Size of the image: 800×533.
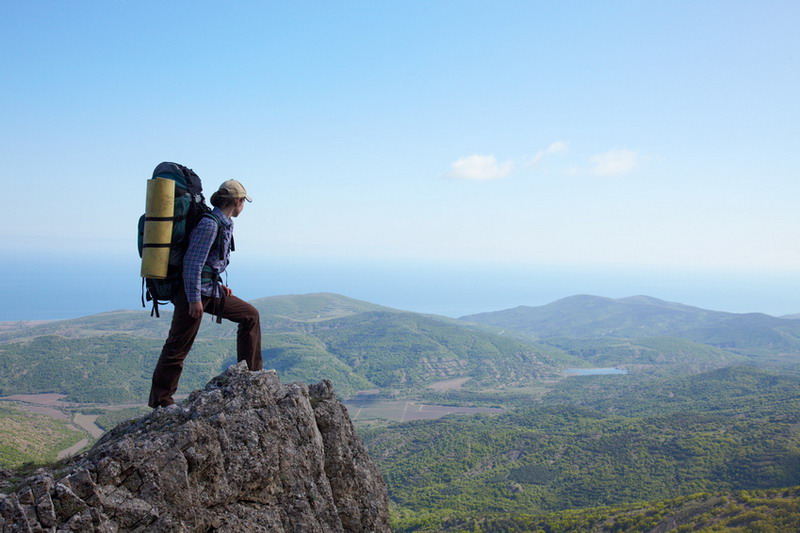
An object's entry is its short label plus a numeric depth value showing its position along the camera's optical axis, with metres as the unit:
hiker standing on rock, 6.91
